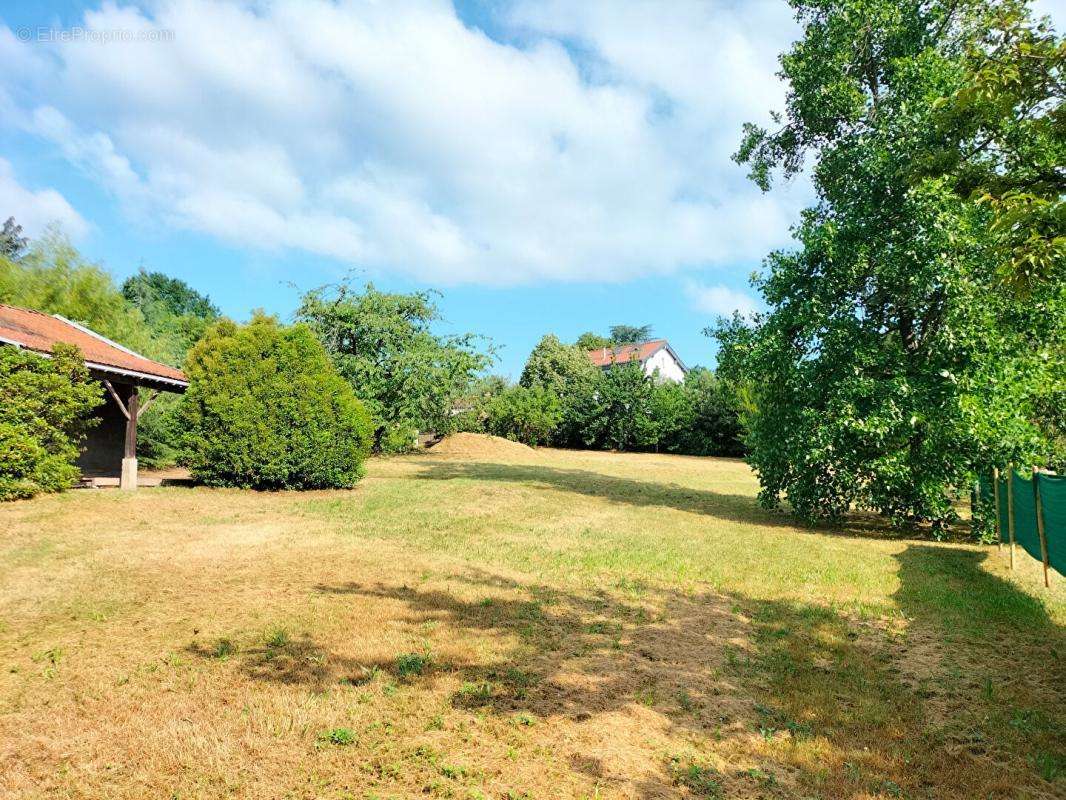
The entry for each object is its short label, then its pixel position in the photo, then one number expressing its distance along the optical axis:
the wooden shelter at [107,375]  14.77
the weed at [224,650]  5.63
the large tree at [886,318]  12.02
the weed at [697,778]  3.93
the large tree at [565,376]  49.03
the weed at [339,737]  4.29
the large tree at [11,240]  57.41
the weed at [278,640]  5.93
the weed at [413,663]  5.42
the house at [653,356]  69.31
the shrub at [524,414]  44.88
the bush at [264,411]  16.16
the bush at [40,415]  12.65
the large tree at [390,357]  28.80
